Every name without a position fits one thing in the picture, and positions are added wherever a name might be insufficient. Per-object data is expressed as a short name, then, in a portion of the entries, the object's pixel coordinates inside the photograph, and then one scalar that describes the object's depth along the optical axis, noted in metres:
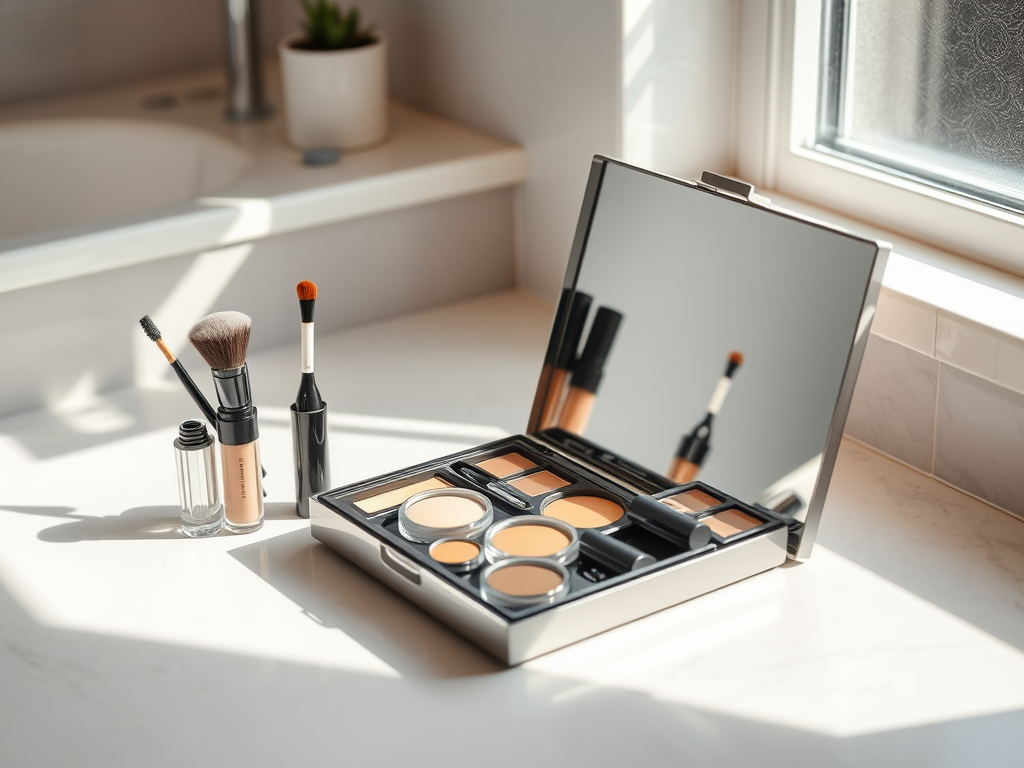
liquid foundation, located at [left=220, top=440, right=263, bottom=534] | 1.23
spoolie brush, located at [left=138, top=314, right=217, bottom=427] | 1.24
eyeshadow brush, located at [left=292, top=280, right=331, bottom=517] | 1.23
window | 1.37
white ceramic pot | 1.85
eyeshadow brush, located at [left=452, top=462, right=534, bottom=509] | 1.21
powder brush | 1.18
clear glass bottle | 1.23
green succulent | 1.86
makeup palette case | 1.10
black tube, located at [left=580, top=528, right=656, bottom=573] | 1.10
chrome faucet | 2.05
